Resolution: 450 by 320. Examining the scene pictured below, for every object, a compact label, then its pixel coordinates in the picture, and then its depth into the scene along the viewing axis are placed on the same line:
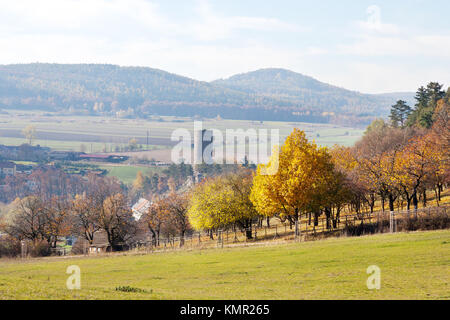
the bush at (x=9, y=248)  50.06
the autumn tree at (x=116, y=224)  62.38
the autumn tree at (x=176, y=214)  71.50
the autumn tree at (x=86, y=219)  65.21
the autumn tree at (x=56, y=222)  64.68
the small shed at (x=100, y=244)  59.28
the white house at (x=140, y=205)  107.11
